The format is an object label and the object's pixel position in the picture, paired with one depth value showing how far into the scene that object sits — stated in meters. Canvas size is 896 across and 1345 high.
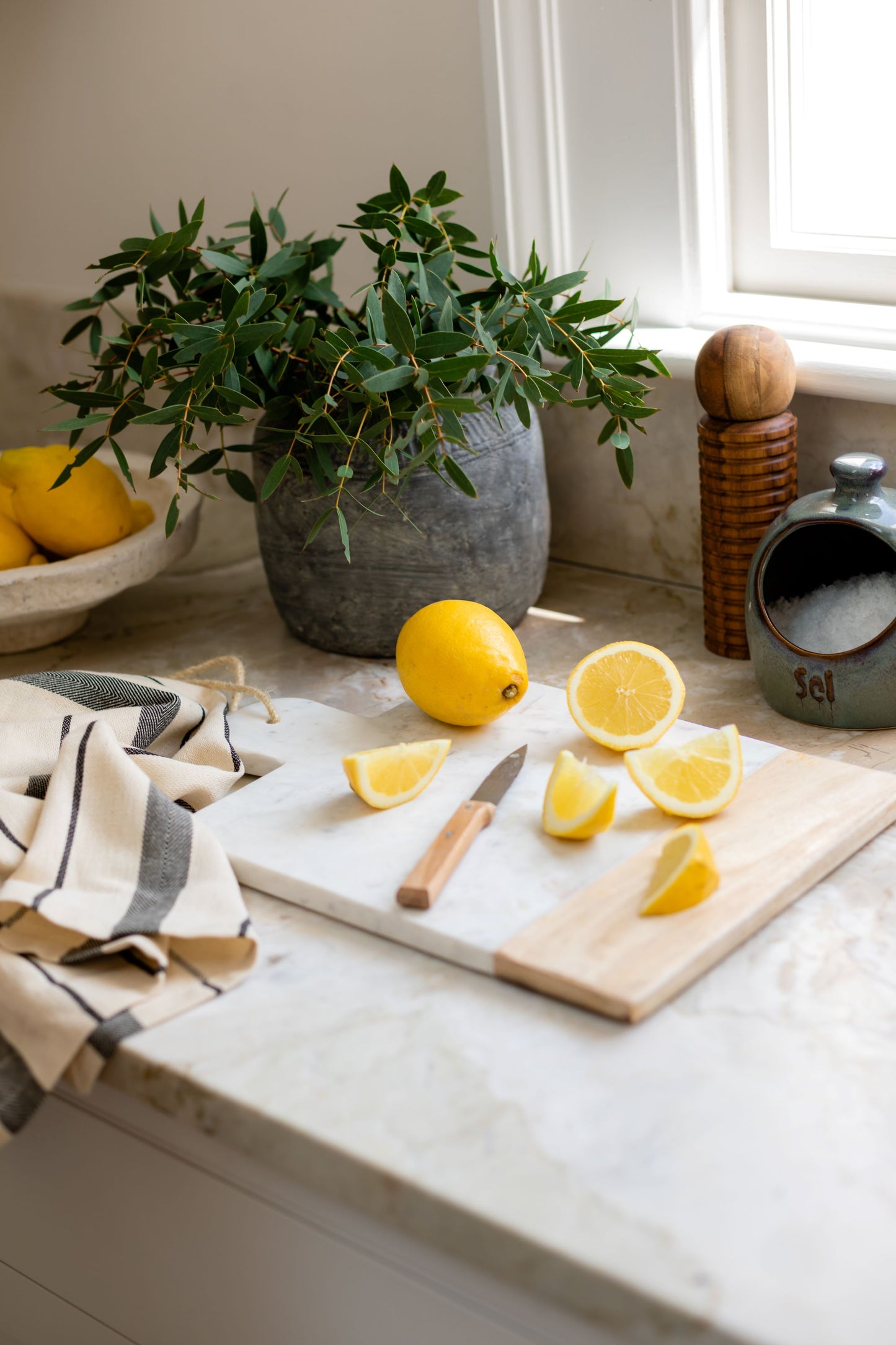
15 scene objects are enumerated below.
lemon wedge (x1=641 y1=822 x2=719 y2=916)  0.70
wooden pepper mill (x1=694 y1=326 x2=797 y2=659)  0.98
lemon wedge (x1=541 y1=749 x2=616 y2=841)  0.78
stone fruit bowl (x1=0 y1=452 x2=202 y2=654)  1.09
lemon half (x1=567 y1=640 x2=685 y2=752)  0.89
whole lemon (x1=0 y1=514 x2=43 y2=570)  1.13
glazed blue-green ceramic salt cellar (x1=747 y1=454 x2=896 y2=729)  0.90
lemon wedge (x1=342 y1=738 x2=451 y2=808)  0.85
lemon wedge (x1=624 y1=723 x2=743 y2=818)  0.80
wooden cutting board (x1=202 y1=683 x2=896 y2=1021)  0.68
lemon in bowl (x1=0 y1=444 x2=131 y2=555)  1.12
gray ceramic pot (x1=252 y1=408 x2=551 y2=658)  1.06
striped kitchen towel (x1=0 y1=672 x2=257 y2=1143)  0.68
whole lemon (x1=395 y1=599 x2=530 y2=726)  0.93
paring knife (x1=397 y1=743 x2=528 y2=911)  0.74
